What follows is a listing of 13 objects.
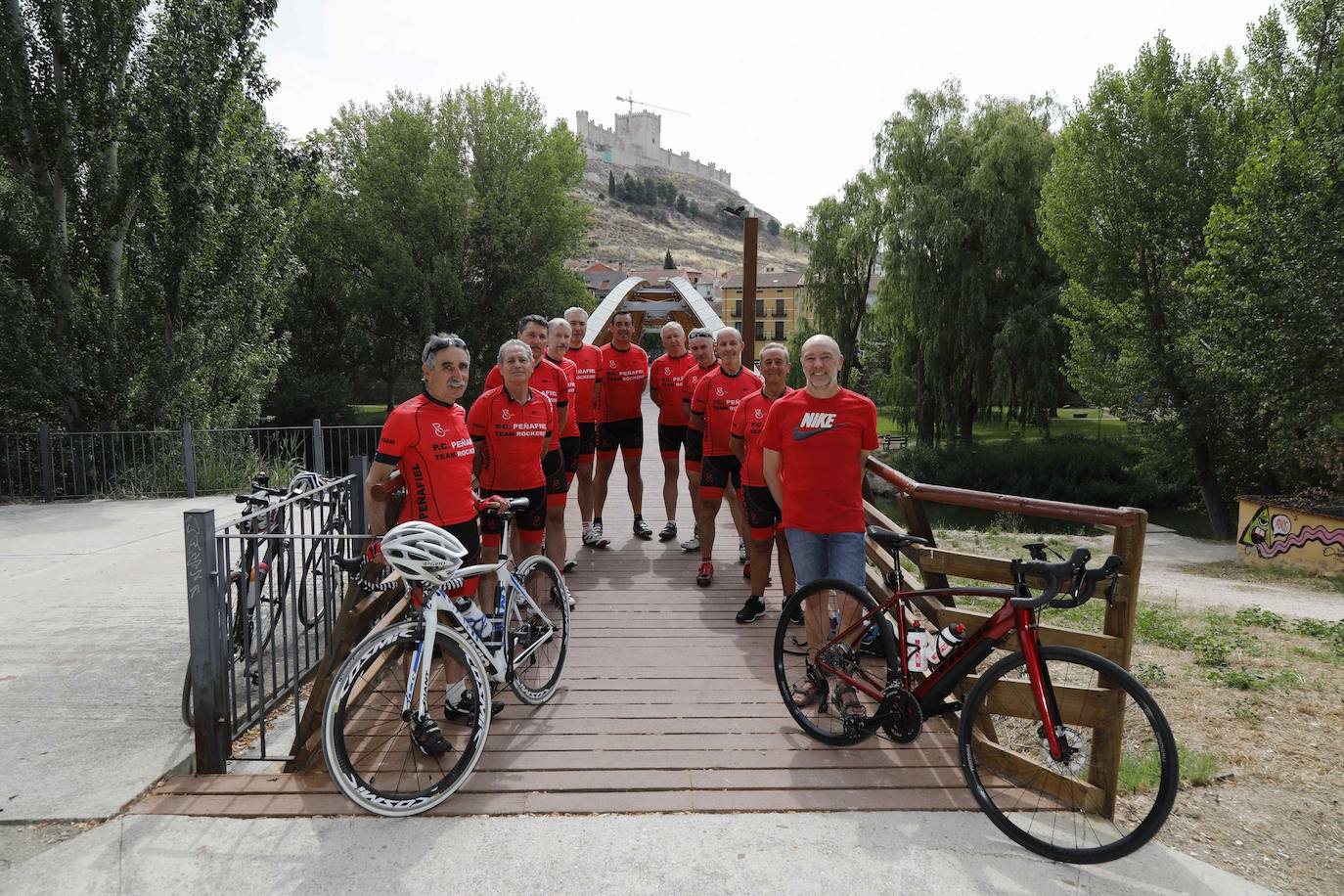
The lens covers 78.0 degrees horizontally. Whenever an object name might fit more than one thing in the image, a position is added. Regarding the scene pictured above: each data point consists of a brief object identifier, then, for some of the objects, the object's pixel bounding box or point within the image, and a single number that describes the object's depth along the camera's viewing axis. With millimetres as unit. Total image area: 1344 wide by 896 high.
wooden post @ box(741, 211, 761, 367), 11016
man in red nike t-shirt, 3854
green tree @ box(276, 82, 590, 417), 30484
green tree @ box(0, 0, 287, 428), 11578
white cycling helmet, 3109
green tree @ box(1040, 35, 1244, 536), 19375
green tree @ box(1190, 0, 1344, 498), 15742
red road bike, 2867
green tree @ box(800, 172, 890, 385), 28766
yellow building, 85250
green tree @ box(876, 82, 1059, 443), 23328
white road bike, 3027
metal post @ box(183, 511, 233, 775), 3373
